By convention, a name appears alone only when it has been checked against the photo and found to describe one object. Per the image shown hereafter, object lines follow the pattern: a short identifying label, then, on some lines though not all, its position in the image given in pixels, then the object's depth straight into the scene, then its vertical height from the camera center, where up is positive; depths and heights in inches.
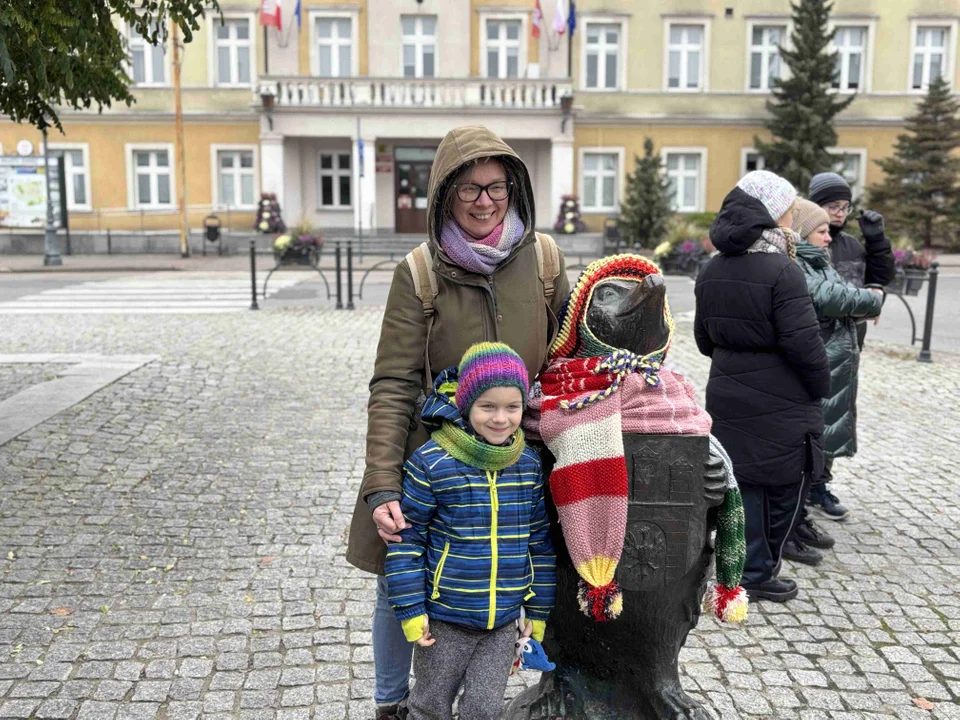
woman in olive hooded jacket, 104.2 -9.8
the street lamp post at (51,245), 1010.7 -37.5
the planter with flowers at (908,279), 450.9 -28.9
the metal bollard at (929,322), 419.2 -45.9
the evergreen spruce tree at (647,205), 1140.5 +12.5
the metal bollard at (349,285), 589.6 -44.9
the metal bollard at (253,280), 595.2 -43.7
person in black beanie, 211.5 -9.3
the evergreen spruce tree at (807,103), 1161.4 +139.9
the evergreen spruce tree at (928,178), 1135.0 +48.6
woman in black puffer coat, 152.9 -24.4
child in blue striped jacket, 98.7 -32.7
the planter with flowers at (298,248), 698.2 -28.8
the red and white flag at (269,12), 1142.5 +238.9
